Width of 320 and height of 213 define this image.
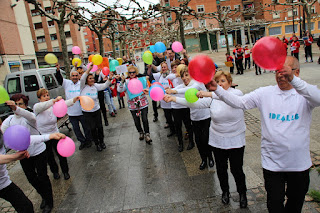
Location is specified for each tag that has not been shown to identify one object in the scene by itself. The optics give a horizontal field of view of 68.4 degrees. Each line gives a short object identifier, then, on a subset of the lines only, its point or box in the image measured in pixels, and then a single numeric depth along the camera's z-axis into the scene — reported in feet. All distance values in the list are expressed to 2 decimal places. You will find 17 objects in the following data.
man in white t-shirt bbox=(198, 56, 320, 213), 6.86
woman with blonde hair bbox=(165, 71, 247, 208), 9.27
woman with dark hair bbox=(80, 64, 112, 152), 17.53
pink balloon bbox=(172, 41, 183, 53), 20.62
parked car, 29.14
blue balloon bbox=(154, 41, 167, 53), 21.43
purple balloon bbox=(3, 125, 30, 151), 8.14
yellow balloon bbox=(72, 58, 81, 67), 19.46
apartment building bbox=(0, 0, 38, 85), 63.87
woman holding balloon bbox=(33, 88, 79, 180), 12.31
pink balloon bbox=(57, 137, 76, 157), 10.28
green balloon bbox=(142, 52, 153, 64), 19.73
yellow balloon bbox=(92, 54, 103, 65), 17.49
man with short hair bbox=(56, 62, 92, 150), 18.56
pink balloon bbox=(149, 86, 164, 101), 11.75
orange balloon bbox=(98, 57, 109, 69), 20.92
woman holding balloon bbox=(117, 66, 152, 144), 18.25
